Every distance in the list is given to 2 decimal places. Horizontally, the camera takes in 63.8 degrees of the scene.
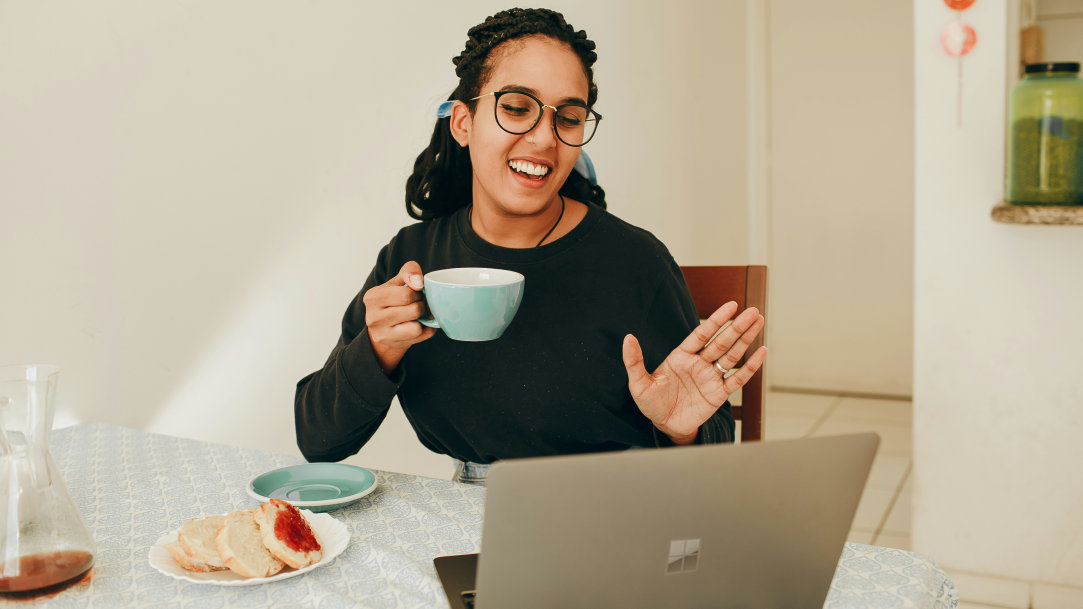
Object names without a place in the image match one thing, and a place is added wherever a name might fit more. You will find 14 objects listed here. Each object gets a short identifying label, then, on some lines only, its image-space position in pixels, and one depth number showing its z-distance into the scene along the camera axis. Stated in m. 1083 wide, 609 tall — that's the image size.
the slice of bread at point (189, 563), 0.89
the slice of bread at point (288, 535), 0.88
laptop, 0.66
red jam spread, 0.89
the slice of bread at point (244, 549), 0.86
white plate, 0.86
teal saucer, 1.07
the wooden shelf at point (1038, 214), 1.78
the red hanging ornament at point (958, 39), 1.98
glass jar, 1.75
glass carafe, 0.82
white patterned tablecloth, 0.86
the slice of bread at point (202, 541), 0.88
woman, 1.26
